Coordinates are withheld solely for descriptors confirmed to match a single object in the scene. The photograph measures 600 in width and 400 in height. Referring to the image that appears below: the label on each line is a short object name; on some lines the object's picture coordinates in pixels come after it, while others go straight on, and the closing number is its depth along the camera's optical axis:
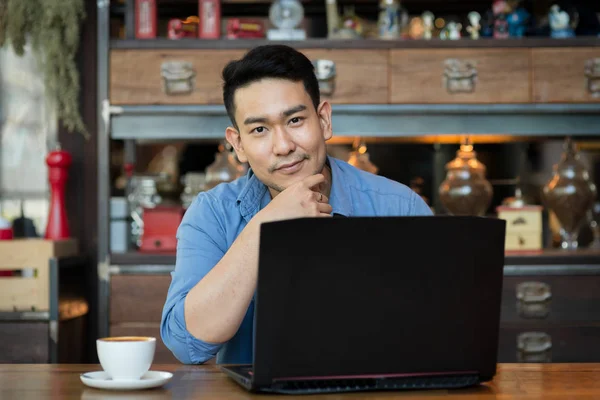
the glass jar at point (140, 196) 3.24
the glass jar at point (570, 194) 3.17
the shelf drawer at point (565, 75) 3.07
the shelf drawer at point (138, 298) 3.03
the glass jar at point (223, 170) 3.24
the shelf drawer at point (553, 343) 2.96
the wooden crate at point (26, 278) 3.00
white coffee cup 1.19
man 1.35
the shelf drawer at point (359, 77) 3.08
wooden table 1.14
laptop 1.06
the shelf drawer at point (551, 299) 2.97
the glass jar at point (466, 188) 3.22
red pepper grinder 3.22
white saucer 1.17
